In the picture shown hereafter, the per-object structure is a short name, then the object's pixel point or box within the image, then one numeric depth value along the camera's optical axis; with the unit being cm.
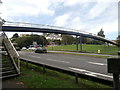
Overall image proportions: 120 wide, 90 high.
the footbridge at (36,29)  2739
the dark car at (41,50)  3238
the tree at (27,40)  8694
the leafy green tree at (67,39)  9971
